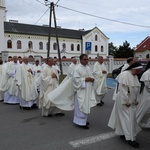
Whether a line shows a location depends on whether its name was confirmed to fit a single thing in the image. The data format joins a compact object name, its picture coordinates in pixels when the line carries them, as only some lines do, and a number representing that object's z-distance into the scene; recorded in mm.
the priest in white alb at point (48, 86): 6996
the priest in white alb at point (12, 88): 9367
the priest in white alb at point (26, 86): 8023
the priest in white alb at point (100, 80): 8586
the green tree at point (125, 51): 53531
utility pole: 18391
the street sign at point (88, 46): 12488
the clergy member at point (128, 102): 4422
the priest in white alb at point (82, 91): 5681
